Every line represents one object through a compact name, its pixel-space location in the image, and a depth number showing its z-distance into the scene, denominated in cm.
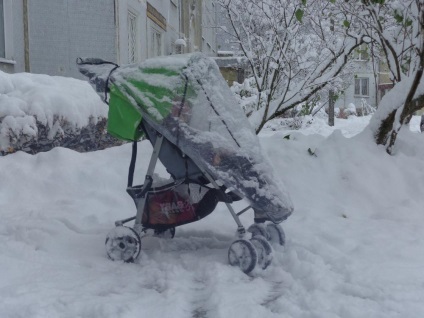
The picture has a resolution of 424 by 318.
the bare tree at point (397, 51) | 492
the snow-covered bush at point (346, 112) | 2592
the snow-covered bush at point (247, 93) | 823
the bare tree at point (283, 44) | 620
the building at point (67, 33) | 832
